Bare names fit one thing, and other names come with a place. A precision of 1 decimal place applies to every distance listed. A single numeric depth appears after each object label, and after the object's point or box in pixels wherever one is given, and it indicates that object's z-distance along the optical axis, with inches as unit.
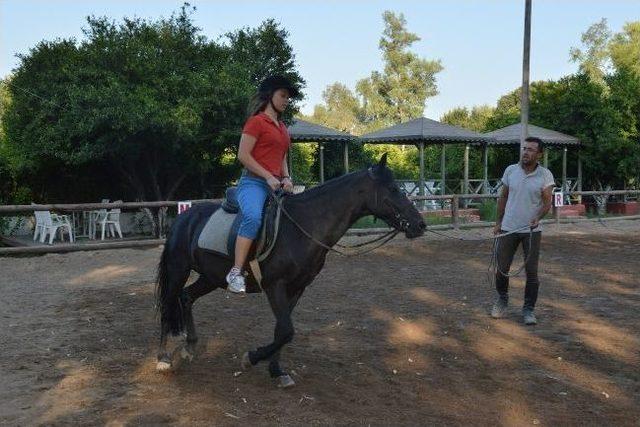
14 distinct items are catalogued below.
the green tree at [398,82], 2244.1
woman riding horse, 180.9
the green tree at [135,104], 586.6
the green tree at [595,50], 2395.4
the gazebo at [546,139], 926.4
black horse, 181.0
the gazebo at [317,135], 862.5
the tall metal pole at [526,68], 703.7
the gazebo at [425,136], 881.5
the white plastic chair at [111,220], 637.3
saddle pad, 188.7
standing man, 254.8
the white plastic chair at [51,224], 593.1
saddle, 182.7
